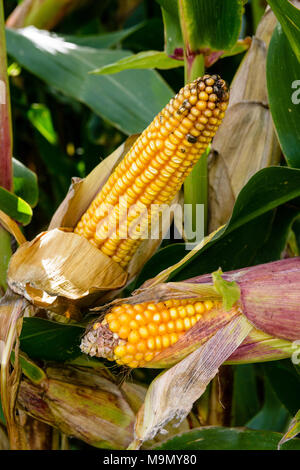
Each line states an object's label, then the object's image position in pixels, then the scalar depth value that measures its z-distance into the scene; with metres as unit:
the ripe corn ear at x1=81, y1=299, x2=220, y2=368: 0.55
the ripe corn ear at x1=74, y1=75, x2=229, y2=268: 0.54
